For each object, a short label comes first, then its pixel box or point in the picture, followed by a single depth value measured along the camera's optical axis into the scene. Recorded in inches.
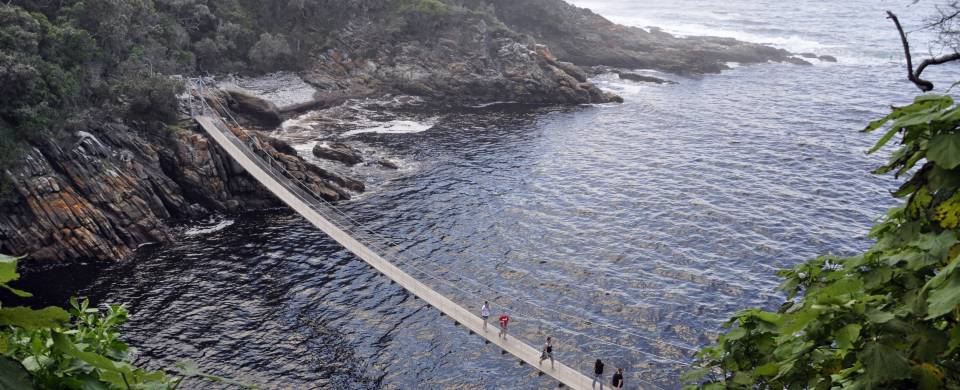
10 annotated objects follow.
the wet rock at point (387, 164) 2274.9
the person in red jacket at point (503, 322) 1229.1
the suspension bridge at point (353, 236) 1213.0
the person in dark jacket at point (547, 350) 1157.7
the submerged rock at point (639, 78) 3604.8
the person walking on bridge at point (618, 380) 1071.6
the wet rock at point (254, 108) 2541.8
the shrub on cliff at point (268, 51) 2942.9
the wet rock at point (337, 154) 2277.3
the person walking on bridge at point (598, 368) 1077.1
